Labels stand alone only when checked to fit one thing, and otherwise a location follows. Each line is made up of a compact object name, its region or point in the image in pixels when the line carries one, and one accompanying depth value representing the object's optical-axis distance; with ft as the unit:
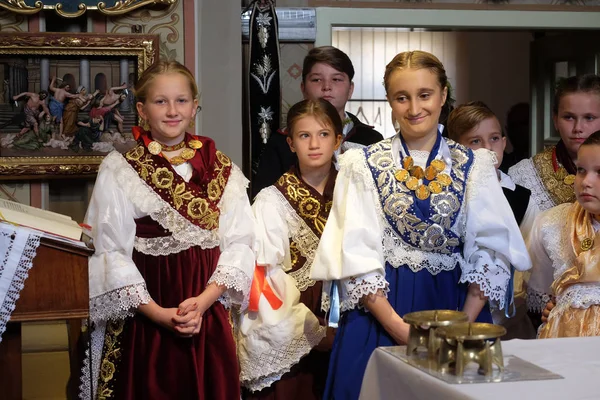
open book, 8.34
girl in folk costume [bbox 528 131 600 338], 9.40
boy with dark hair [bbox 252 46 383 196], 12.47
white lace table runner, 8.02
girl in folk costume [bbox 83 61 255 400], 9.98
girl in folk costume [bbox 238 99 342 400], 10.63
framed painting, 13.94
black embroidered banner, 15.83
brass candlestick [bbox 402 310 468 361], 5.98
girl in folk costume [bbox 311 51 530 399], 9.18
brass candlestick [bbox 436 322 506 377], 5.67
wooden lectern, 8.14
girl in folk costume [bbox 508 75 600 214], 11.50
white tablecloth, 5.28
